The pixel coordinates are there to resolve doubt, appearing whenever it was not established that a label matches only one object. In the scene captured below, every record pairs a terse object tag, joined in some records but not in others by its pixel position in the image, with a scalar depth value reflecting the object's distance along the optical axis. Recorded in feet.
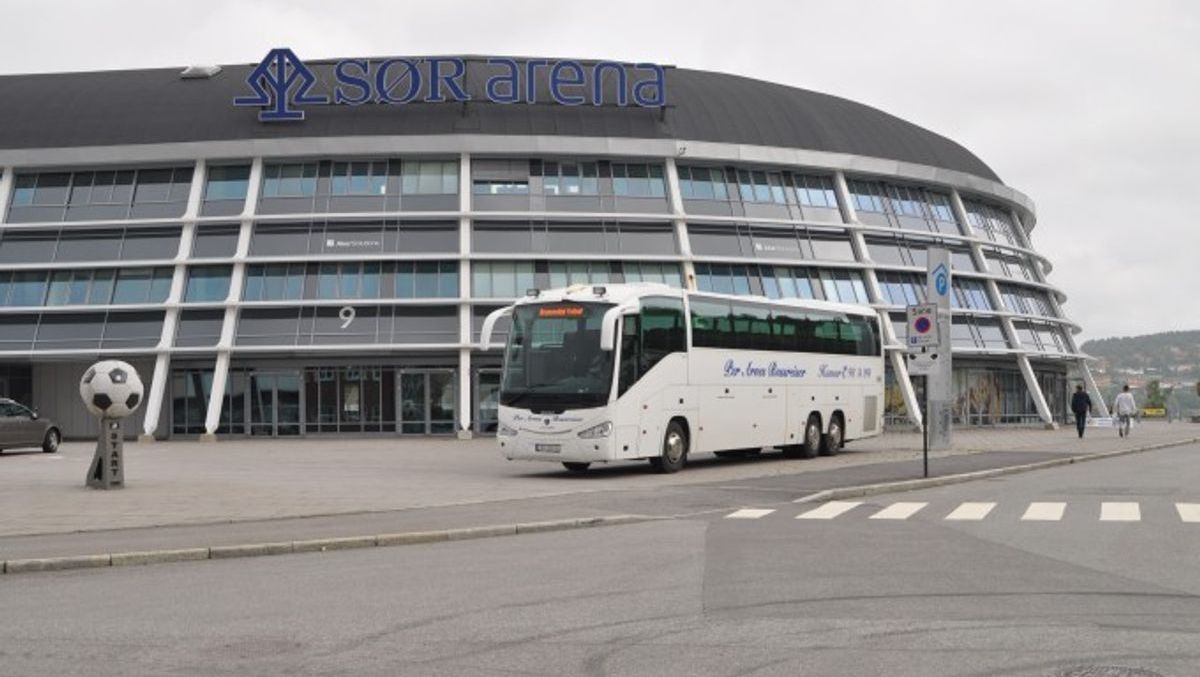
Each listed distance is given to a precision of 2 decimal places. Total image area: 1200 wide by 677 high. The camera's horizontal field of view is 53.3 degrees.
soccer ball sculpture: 69.36
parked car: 112.68
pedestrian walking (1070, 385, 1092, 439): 137.18
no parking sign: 81.87
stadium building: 150.10
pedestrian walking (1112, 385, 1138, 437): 141.08
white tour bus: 79.36
